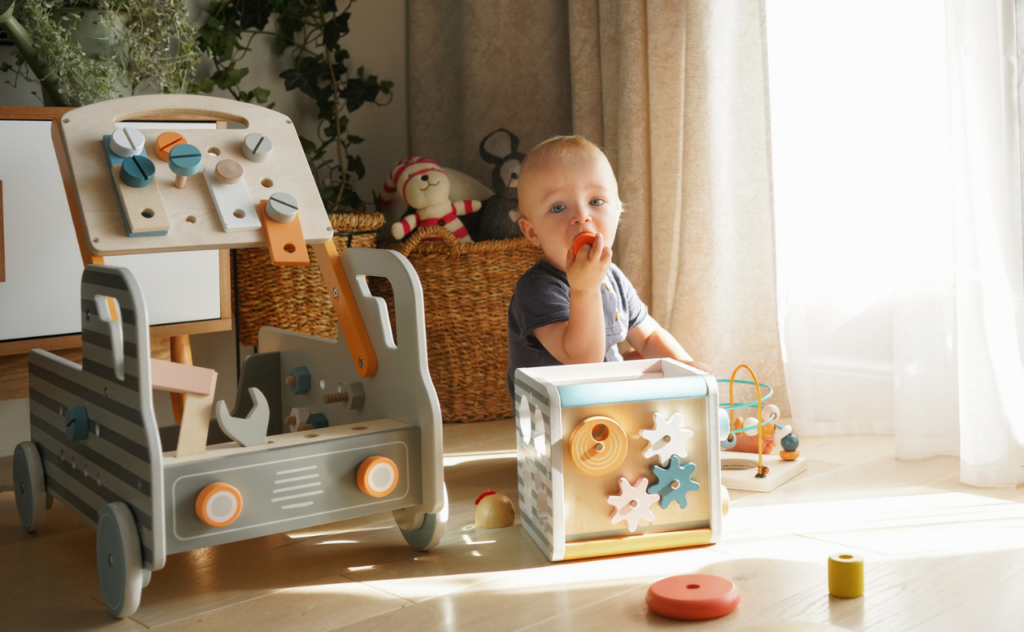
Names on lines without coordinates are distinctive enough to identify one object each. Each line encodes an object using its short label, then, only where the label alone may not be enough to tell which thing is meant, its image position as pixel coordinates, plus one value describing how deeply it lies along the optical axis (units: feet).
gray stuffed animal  5.97
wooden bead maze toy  4.24
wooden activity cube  3.26
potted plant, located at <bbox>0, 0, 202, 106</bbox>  4.67
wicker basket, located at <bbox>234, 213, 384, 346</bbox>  5.71
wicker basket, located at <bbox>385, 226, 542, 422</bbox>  5.82
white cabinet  4.45
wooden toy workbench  3.00
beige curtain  5.36
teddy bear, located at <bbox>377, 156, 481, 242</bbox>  5.79
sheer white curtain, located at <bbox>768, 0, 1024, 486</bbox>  4.09
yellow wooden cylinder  2.90
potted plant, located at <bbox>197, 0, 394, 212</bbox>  6.24
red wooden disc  2.79
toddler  4.03
